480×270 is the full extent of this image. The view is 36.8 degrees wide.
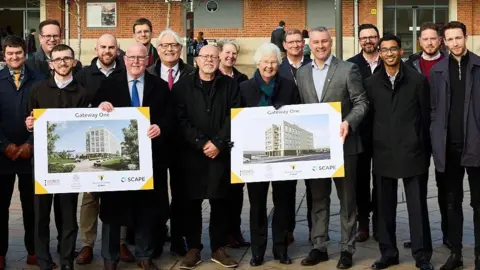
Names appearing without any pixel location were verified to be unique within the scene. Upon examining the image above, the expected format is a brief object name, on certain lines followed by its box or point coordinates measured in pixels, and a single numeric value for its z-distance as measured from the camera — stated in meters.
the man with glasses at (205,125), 7.11
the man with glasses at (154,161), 7.02
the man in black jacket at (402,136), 7.00
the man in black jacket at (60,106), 6.80
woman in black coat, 7.26
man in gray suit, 7.20
